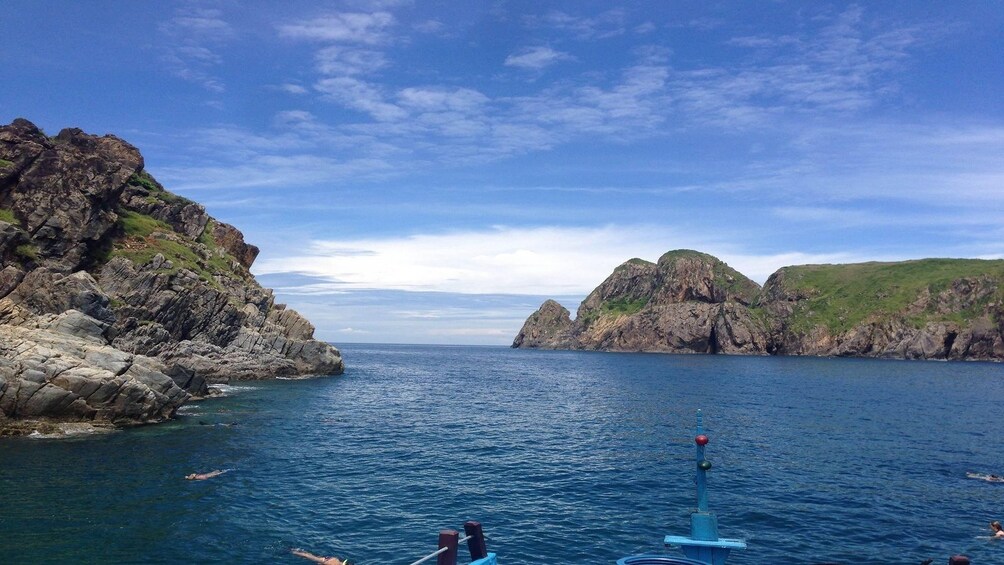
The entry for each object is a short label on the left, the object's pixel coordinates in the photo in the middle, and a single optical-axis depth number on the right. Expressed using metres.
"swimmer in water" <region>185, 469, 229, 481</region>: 38.22
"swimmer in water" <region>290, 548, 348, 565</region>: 25.28
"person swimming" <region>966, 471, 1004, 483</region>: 42.25
